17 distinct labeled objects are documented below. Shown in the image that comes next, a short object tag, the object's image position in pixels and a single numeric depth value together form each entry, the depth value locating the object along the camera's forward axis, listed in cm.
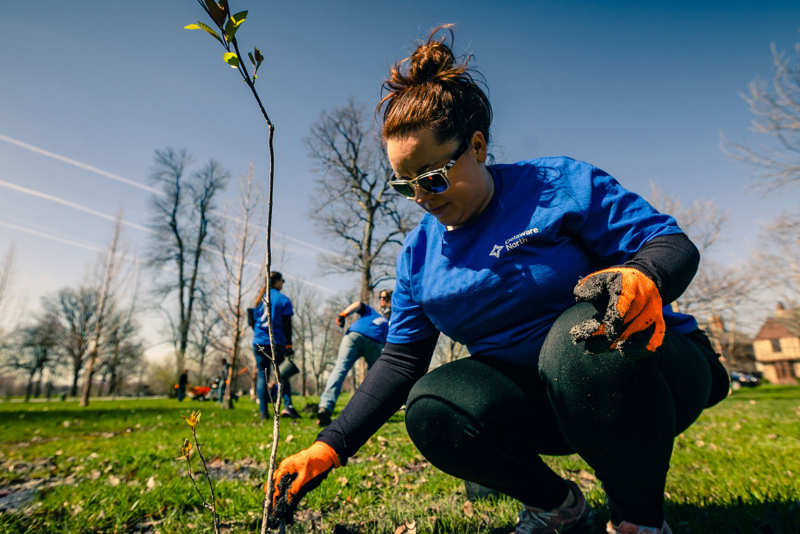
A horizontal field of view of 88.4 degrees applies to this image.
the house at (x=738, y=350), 3104
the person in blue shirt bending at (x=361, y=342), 590
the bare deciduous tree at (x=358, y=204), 1784
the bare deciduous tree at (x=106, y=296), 1575
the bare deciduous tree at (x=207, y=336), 1920
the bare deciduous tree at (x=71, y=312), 3241
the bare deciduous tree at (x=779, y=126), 1130
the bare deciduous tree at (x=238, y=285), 1209
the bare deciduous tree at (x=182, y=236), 2508
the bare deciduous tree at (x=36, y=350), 3903
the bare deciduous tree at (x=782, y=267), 1561
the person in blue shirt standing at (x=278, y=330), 620
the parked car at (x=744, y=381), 3154
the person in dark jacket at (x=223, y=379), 1657
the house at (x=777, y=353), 4844
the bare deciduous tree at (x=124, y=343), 2206
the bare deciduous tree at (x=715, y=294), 2014
